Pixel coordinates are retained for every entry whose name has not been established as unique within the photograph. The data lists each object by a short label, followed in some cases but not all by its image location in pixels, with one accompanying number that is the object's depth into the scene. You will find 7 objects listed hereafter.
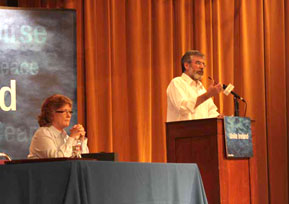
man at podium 7.28
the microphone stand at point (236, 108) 7.13
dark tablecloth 3.76
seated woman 5.06
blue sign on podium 6.60
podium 6.46
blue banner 7.56
